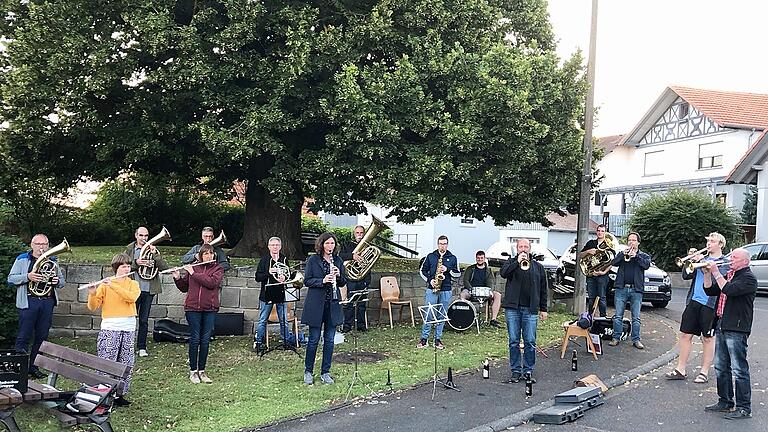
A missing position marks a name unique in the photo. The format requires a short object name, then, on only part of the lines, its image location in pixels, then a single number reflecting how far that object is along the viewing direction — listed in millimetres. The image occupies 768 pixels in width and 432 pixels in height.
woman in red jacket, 8703
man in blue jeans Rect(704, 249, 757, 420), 7648
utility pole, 14492
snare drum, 13672
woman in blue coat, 8680
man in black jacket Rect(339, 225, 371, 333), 12359
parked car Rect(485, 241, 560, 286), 18516
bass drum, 13117
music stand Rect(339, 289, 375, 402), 8594
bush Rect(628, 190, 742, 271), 25469
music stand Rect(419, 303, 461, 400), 8727
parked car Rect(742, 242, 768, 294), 21922
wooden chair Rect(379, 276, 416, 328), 13758
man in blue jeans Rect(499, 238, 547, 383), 9062
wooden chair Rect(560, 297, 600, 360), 10570
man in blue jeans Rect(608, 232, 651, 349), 11445
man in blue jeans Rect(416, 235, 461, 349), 11672
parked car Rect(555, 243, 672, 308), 17266
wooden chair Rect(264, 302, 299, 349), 11141
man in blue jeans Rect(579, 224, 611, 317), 12773
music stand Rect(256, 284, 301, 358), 10602
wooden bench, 6207
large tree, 12102
